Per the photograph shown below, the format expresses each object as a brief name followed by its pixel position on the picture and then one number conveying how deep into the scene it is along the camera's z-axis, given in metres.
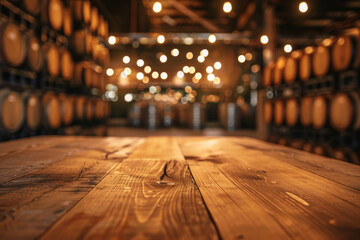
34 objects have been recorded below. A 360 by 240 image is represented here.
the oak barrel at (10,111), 3.50
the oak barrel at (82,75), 6.64
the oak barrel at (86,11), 6.88
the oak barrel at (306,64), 5.09
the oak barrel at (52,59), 4.95
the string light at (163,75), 14.09
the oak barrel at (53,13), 4.84
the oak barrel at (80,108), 6.33
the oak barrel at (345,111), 3.90
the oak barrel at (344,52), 3.91
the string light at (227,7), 4.14
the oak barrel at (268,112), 6.54
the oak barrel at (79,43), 6.53
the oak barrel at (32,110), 4.17
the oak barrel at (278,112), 6.04
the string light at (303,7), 3.04
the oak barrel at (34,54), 4.15
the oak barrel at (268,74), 6.70
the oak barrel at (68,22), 5.88
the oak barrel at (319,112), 4.51
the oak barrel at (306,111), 5.00
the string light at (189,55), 14.80
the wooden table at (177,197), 0.72
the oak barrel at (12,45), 3.42
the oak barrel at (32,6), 4.19
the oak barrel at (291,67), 5.57
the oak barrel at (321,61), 4.52
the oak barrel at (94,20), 7.68
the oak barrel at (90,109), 6.98
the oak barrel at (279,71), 6.18
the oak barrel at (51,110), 4.77
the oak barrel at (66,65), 5.58
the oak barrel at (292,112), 5.43
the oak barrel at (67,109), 5.43
